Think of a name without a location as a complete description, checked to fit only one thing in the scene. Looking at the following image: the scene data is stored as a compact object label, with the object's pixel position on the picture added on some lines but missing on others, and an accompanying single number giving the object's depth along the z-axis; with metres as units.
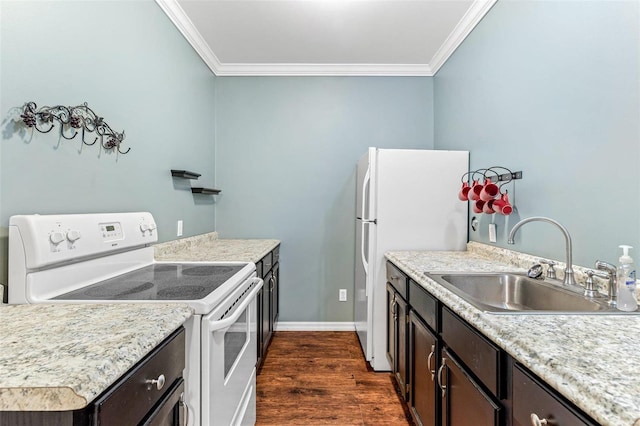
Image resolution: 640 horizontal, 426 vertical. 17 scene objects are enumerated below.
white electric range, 0.96
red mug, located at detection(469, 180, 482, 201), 1.89
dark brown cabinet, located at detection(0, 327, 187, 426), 0.52
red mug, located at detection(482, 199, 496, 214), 1.83
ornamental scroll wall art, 1.07
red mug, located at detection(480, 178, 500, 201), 1.81
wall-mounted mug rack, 1.76
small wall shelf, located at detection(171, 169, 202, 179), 2.14
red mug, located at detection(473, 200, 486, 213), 1.91
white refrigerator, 2.21
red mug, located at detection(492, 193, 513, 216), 1.72
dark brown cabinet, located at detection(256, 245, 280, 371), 2.10
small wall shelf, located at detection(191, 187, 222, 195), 2.48
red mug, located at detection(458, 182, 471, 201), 1.99
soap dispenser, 0.96
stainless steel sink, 1.20
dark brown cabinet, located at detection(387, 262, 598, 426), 0.68
